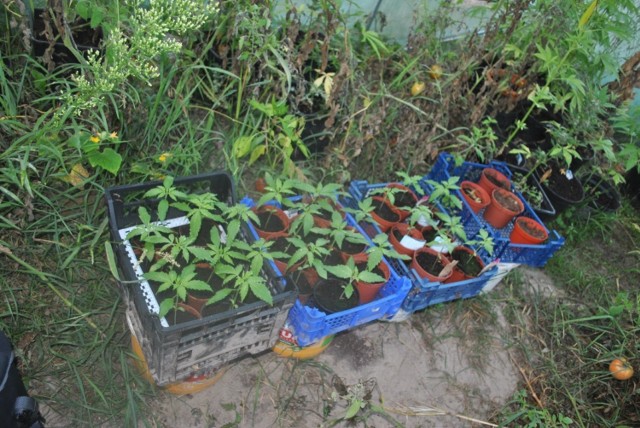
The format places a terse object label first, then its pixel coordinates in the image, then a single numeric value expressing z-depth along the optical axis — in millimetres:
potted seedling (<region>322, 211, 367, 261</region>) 2217
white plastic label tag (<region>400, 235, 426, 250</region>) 2598
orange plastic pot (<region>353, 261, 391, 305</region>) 2273
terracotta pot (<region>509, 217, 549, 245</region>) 2900
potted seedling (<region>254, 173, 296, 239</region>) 2203
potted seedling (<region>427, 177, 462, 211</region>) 2623
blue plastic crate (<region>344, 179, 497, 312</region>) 2416
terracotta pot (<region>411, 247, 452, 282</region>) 2441
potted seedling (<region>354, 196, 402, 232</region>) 2701
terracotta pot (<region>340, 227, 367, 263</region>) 2402
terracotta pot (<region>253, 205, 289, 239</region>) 2339
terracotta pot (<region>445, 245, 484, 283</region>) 2598
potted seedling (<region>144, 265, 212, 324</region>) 1729
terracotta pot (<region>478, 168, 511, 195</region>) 3162
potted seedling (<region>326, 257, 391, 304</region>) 2109
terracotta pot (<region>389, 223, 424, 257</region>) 2605
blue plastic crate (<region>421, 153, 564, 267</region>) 2834
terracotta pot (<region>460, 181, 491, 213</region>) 2969
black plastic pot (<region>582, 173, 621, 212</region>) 3561
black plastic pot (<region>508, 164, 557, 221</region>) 3219
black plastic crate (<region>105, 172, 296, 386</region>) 1713
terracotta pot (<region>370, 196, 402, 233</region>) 2695
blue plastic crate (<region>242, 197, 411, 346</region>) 2068
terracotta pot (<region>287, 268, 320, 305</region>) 2256
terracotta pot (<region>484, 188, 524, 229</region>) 2996
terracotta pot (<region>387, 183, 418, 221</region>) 2789
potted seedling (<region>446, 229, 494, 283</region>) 2586
